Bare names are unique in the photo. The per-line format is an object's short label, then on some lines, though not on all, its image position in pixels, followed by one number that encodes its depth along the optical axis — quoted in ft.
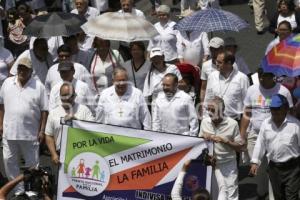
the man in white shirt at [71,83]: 42.22
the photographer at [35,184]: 34.09
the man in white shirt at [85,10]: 51.37
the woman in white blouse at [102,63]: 45.39
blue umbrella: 46.70
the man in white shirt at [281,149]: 38.42
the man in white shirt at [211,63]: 45.47
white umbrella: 44.93
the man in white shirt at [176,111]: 40.78
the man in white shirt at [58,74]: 44.39
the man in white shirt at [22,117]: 42.65
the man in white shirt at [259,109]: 41.32
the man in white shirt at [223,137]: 39.09
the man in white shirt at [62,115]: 40.65
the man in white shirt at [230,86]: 43.11
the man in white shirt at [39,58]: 46.34
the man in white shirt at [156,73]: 43.60
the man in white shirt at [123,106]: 41.01
